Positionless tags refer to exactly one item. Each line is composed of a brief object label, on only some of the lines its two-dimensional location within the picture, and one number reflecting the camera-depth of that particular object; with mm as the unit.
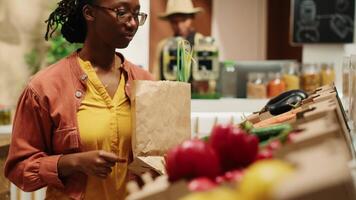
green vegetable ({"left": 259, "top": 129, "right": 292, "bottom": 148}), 935
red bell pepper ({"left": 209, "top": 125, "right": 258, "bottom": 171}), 873
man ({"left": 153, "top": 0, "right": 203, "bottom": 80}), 5207
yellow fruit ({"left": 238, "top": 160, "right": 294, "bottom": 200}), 616
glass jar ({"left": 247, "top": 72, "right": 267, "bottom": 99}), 4133
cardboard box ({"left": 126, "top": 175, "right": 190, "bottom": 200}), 813
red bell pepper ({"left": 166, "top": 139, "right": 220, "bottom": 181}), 830
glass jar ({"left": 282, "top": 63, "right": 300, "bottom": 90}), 4195
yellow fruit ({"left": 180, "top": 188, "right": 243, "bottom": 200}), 667
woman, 1731
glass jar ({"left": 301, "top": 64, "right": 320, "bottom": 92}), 4211
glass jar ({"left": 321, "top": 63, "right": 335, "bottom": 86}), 4176
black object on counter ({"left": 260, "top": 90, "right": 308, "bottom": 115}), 1651
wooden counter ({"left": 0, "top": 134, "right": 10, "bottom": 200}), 3002
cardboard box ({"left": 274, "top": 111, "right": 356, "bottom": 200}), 566
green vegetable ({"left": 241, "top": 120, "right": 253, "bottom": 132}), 1212
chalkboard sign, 4477
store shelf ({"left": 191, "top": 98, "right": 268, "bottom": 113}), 3766
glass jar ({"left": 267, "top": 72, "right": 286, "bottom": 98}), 4148
